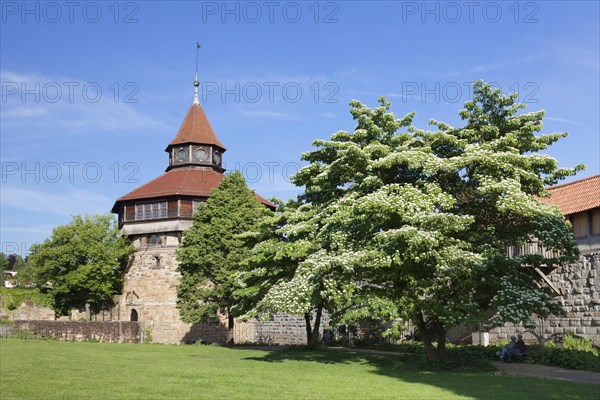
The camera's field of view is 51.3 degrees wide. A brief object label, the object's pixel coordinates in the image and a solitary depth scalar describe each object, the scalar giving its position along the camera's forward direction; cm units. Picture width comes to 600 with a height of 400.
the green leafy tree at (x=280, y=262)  1966
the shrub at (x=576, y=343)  2042
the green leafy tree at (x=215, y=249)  3781
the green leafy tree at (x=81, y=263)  4900
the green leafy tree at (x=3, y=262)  11626
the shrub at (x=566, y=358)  1798
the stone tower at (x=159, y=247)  4697
